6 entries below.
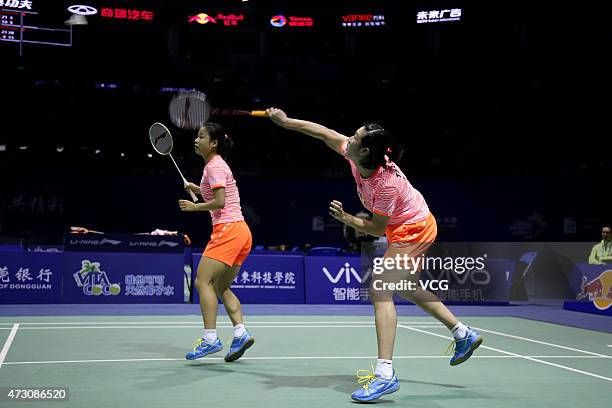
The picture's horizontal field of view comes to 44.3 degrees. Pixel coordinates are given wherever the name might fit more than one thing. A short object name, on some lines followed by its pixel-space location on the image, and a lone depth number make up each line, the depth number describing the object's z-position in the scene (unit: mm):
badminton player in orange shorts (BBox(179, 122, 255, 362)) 5887
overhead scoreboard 21453
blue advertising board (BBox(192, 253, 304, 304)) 12562
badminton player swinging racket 4535
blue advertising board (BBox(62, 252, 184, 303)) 11938
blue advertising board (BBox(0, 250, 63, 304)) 11695
